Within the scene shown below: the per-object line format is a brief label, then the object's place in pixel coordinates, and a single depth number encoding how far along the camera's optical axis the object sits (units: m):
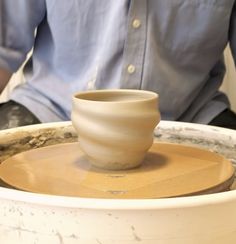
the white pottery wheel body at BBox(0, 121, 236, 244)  0.62
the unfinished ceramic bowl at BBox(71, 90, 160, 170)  0.74
